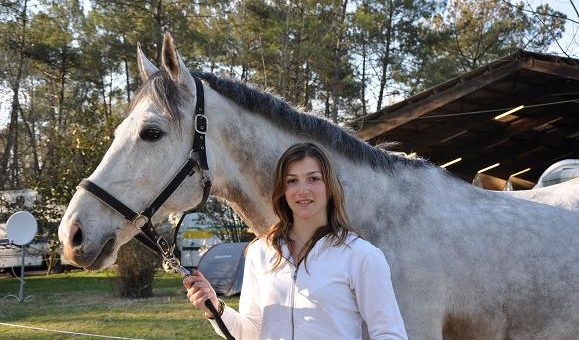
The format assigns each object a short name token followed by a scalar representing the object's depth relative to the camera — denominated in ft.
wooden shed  29.19
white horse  7.39
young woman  5.50
